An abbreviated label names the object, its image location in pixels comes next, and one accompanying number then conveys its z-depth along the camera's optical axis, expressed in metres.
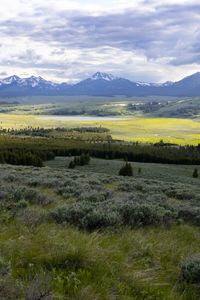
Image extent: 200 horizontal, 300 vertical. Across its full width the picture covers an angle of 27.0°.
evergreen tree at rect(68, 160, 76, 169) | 66.02
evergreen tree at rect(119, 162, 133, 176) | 52.59
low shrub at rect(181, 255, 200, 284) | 6.07
